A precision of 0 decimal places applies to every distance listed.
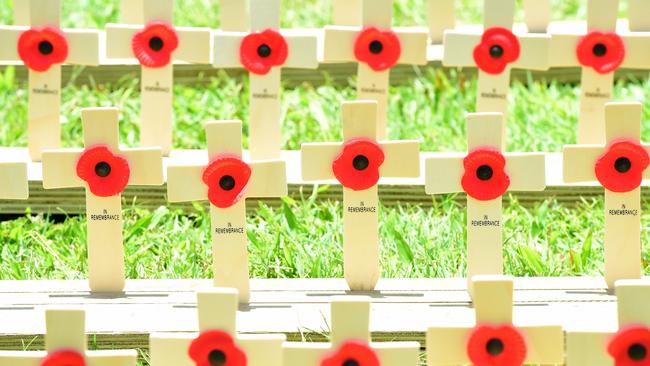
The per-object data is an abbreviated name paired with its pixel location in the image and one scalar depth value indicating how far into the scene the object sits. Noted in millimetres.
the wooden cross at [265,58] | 4047
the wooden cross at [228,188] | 3250
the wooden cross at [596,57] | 4137
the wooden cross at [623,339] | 2812
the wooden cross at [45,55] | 4074
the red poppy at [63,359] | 2816
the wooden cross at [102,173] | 3346
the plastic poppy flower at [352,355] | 2811
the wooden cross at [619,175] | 3332
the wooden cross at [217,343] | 2871
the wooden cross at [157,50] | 4117
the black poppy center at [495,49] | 4102
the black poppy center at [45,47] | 4062
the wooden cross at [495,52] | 4109
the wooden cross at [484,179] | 3291
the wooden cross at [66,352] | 2822
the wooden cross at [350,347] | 2807
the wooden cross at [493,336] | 2873
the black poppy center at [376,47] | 4113
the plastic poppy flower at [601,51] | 4129
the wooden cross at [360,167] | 3346
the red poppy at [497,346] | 2873
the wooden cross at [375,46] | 4121
